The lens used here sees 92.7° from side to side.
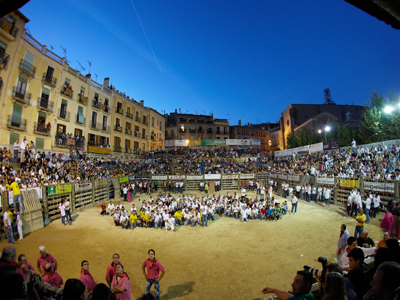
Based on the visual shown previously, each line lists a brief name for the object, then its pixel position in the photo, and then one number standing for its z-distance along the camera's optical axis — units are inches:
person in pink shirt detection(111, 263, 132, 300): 168.1
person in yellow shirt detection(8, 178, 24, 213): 438.6
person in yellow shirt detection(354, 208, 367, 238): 325.7
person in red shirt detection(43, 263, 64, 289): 189.5
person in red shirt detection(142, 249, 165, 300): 212.1
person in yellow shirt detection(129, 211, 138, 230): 528.1
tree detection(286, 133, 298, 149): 1715.2
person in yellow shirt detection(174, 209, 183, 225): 553.0
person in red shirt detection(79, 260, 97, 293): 182.5
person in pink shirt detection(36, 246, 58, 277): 212.7
